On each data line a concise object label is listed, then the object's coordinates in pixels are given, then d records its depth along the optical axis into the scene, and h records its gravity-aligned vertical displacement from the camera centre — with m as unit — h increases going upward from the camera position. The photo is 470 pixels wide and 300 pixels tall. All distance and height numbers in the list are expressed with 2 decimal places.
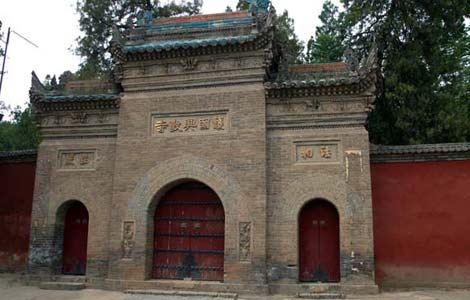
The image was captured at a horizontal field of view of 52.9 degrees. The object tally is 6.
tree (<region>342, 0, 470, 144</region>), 13.20 +4.96
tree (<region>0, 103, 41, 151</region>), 25.00 +5.61
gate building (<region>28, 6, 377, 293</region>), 10.10 +1.53
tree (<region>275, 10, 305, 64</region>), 19.28 +8.32
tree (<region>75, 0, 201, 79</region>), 19.83 +8.85
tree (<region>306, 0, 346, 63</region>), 16.96 +7.72
